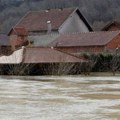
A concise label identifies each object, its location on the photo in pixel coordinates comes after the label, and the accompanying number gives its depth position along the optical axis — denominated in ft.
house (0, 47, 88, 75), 153.17
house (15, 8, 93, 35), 244.22
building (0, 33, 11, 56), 225.35
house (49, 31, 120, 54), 190.80
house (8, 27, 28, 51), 228.02
